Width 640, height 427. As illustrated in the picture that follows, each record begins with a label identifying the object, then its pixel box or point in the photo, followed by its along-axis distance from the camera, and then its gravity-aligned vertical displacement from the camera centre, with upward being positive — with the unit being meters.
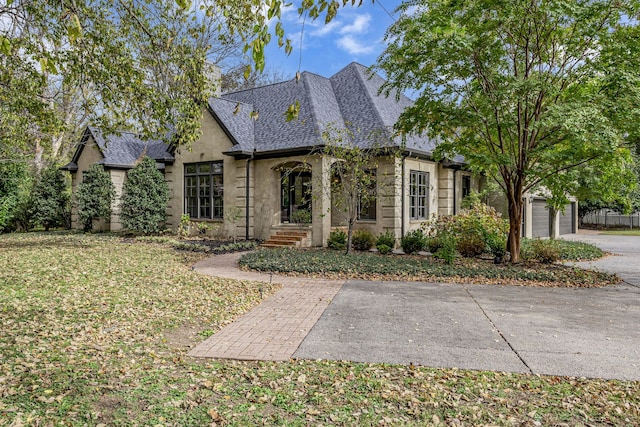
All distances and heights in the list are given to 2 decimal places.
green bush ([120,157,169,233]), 17.30 +0.37
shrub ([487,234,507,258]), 11.69 -0.96
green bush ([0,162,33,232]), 19.44 +0.64
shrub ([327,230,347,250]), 13.27 -1.00
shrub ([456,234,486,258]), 12.03 -1.02
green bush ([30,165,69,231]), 20.88 +0.54
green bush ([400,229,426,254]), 12.62 -1.02
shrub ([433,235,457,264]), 10.46 -1.11
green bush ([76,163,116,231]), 18.83 +0.67
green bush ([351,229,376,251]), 13.33 -1.02
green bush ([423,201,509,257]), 12.01 -0.61
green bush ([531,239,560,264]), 10.98 -1.15
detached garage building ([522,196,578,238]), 18.55 -0.55
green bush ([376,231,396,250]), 12.91 -0.98
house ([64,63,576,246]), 14.14 +1.57
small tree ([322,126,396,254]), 11.83 +1.04
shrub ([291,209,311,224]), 14.72 -0.25
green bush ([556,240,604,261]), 12.31 -1.33
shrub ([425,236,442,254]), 12.33 -1.04
